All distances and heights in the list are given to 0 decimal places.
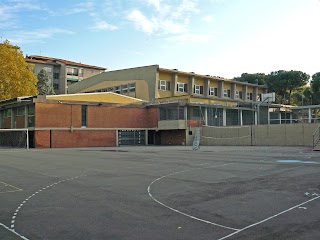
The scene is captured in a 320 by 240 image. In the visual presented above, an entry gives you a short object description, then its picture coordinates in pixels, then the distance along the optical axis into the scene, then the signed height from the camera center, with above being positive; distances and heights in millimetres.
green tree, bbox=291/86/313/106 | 83750 +7763
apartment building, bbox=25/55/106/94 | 95438 +16225
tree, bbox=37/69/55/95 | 73025 +9617
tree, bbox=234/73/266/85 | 91094 +13157
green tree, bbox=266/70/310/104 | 83562 +10836
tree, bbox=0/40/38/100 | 50125 +7799
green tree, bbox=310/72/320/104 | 80306 +9348
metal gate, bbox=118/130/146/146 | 52141 -1251
